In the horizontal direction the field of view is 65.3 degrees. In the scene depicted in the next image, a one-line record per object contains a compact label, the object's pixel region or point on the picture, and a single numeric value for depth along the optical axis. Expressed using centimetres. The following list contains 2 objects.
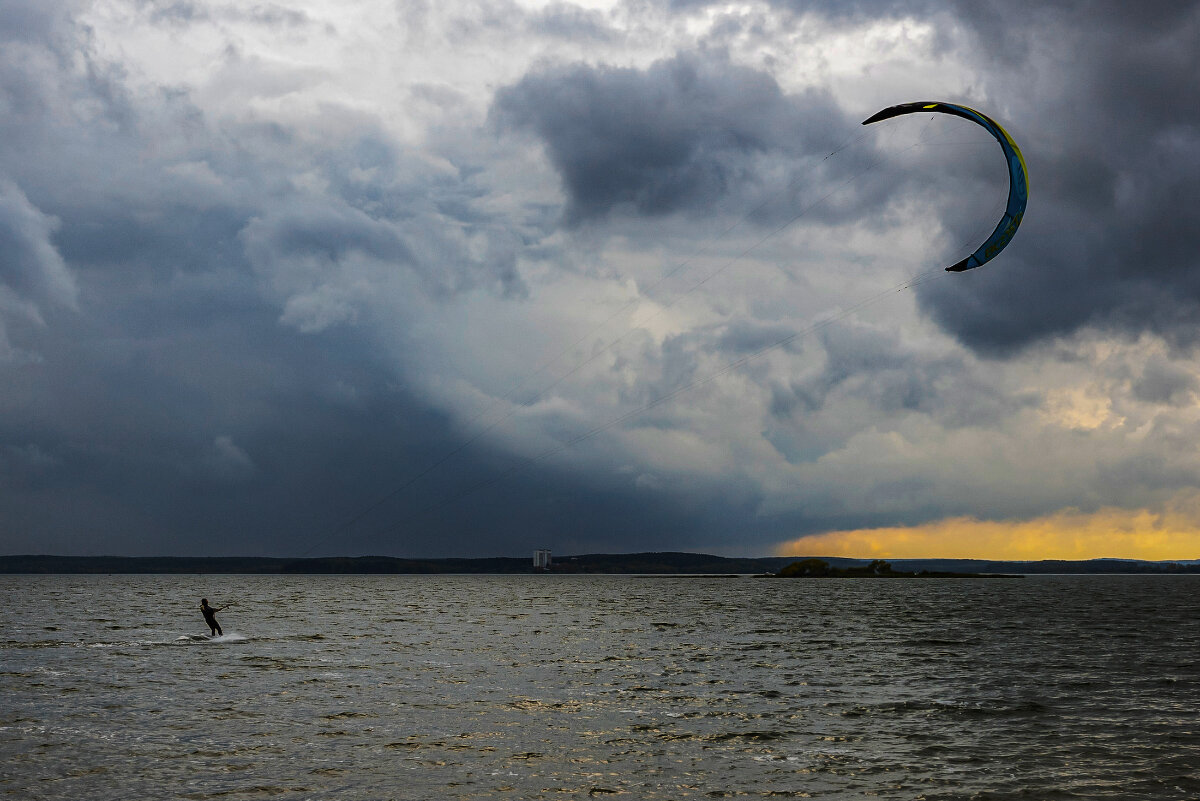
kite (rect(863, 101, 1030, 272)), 4418
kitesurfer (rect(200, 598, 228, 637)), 5803
